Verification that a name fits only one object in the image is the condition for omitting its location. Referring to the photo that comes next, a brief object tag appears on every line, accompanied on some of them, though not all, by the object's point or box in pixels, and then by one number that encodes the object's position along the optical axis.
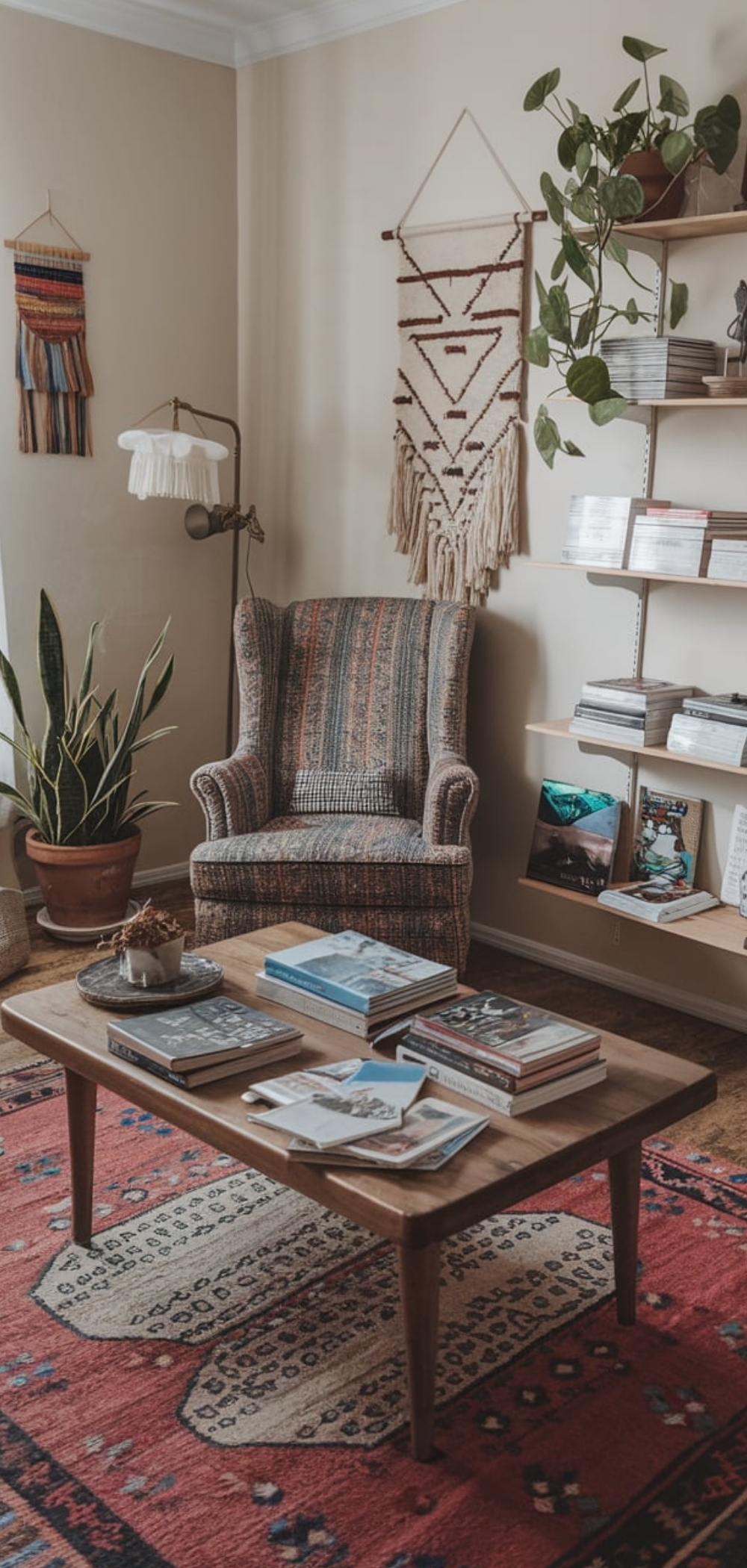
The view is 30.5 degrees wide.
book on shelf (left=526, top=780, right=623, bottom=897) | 3.56
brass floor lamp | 3.90
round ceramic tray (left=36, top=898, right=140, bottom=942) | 3.96
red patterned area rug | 1.74
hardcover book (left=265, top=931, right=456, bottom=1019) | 2.21
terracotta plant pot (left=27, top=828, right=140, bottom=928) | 3.91
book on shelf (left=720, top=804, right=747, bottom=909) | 3.27
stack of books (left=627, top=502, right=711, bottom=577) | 3.09
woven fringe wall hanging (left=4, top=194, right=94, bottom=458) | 3.98
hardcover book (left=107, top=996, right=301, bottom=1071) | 2.02
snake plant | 3.90
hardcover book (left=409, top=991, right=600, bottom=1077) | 1.96
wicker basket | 3.62
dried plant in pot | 2.25
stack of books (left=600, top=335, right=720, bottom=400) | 3.06
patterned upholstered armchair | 3.31
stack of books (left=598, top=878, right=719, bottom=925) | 3.23
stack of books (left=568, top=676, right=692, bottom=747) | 3.29
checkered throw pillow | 3.75
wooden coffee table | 1.72
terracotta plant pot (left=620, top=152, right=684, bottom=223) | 3.07
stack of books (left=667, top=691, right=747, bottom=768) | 3.10
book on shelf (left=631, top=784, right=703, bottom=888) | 3.41
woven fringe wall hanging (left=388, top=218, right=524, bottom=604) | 3.71
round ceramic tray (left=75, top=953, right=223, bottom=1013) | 2.25
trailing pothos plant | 2.94
